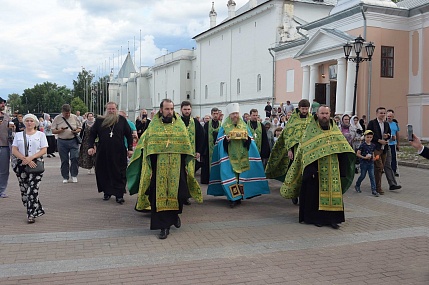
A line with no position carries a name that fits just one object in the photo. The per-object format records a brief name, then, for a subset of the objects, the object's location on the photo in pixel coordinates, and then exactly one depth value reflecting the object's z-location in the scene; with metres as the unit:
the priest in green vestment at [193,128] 8.73
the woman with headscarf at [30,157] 7.45
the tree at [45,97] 108.25
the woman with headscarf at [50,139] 19.34
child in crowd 10.59
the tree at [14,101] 122.75
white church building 26.14
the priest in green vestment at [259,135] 9.99
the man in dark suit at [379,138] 10.78
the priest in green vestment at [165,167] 6.75
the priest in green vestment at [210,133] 10.71
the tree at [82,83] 106.99
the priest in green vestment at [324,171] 7.36
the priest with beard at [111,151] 9.21
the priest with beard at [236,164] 8.83
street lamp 18.20
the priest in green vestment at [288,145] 8.85
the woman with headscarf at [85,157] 11.95
